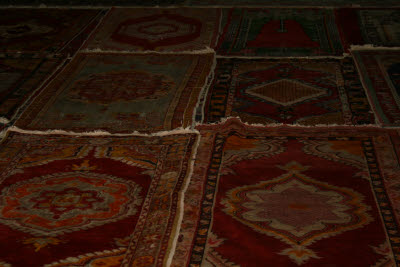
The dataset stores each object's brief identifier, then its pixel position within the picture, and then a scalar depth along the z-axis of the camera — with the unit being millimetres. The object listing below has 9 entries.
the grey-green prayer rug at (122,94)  3926
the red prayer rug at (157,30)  5441
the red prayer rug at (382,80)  3912
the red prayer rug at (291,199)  2533
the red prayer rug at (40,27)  5562
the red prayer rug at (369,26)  5355
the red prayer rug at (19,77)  4301
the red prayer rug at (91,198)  2602
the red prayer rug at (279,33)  5258
